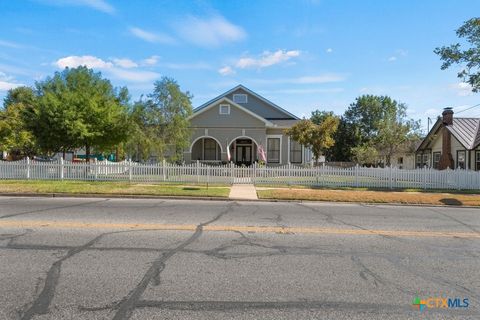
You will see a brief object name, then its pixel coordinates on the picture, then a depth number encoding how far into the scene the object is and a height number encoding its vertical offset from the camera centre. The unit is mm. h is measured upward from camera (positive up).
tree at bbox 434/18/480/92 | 19547 +5599
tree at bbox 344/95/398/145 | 58688 +7489
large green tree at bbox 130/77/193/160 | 22844 +2454
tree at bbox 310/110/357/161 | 55500 +2086
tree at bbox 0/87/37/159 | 32750 +2187
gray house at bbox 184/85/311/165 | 30812 +1960
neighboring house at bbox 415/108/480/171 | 26845 +1276
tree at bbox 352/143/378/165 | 38906 +419
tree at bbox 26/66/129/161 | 22156 +2757
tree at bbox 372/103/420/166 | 33094 +2362
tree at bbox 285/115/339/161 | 28469 +2024
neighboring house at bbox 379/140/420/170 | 34688 +392
